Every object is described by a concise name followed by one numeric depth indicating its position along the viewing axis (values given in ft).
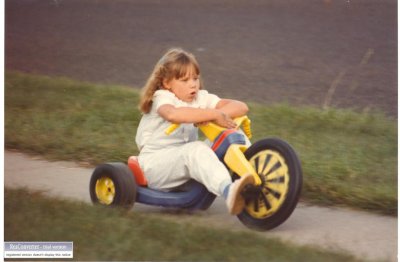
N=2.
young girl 22.86
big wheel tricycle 21.79
